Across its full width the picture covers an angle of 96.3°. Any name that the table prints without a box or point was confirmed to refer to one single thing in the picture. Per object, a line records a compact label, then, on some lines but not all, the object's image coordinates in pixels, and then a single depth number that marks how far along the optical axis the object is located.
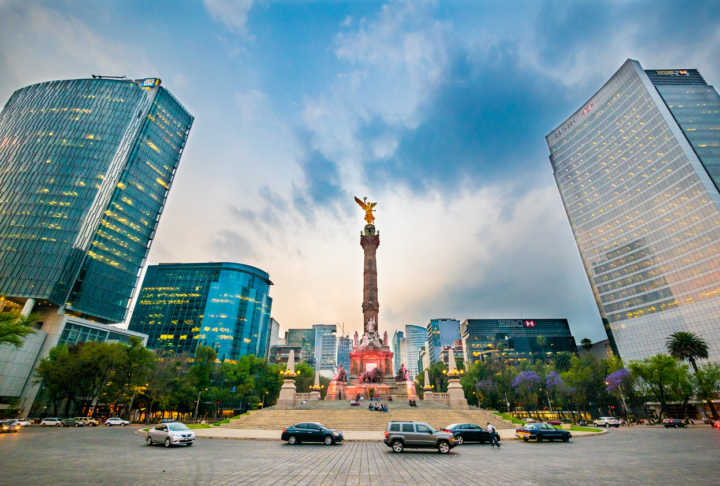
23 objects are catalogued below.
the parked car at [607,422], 42.53
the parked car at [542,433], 22.37
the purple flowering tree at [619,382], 53.44
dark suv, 16.80
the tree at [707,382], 46.56
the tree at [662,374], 48.12
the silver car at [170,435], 18.28
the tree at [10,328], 26.86
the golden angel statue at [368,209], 71.31
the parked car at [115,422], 42.16
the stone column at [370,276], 61.75
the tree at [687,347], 52.03
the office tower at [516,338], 140.12
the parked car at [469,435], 21.50
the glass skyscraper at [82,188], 63.94
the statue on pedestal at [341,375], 53.92
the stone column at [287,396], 41.19
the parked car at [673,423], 39.72
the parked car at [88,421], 41.03
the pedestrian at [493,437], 19.64
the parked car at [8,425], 28.46
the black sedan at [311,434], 20.19
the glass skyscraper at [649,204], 75.12
